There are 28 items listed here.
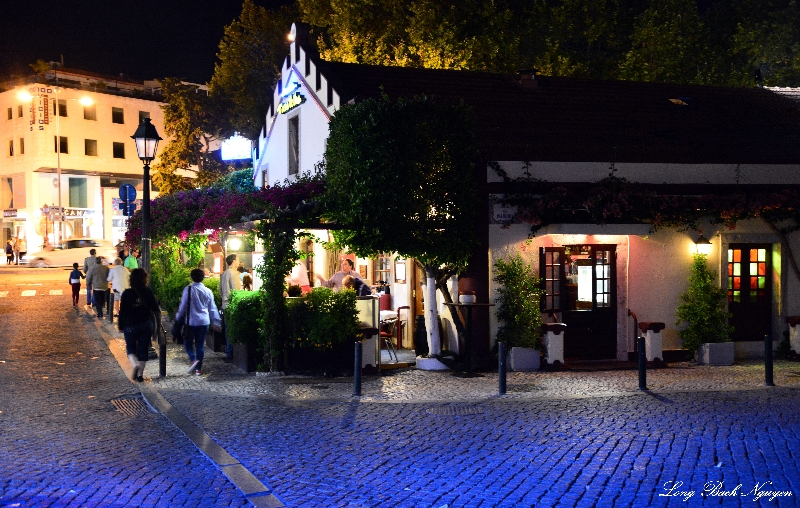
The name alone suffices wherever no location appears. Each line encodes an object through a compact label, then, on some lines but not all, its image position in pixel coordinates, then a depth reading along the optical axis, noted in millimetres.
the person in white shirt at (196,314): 13109
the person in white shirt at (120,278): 19844
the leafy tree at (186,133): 44281
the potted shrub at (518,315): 14016
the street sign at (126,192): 21031
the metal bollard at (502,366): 11398
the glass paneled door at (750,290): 15664
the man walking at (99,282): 22281
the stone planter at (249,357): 13383
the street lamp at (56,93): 44072
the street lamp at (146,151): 15945
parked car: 43531
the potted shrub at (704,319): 14844
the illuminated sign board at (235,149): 39781
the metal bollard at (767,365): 12040
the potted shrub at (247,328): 13406
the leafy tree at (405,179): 13180
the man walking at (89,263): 22812
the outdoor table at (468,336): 13547
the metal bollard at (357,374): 11211
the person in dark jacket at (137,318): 12141
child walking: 24266
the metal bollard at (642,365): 11664
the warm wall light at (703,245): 15003
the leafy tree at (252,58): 40781
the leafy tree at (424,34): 30656
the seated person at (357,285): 15188
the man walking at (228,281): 15492
